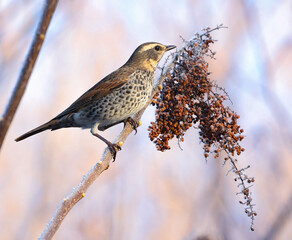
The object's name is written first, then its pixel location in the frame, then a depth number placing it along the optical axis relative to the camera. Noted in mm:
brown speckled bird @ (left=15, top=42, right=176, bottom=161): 5940
